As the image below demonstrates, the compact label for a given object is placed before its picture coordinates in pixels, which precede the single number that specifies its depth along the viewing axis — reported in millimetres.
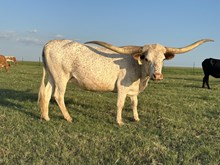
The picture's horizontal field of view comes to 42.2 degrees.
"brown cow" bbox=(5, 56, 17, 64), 47525
